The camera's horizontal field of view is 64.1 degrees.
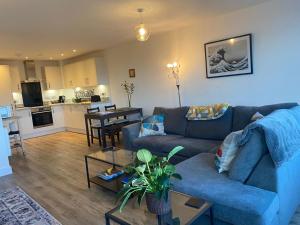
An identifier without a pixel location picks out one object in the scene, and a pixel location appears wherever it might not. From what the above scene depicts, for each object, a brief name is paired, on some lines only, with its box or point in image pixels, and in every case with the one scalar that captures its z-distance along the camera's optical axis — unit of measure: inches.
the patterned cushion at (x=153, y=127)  163.0
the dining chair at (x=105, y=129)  207.9
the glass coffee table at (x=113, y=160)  115.6
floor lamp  193.9
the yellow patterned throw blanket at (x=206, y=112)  141.2
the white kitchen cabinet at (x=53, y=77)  313.5
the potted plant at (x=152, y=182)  58.0
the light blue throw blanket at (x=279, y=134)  72.9
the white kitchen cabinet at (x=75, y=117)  278.1
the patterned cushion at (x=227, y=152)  86.2
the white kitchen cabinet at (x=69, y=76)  300.9
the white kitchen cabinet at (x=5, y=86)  267.4
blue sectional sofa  66.7
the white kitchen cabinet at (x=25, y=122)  278.4
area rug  100.6
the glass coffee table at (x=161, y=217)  61.4
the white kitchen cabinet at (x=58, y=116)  306.5
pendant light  125.2
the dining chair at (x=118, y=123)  213.5
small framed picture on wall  233.9
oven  290.5
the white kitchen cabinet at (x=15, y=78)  288.2
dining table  204.4
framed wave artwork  153.9
